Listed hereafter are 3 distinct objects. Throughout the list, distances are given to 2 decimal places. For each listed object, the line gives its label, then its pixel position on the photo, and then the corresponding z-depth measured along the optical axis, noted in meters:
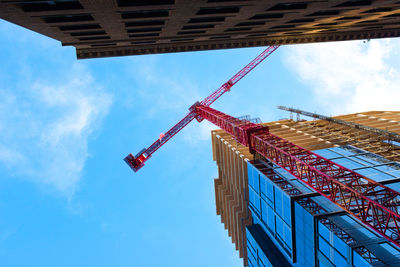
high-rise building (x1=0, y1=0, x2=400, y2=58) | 17.65
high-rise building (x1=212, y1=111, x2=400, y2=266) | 21.30
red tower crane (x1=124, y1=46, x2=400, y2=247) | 20.57
